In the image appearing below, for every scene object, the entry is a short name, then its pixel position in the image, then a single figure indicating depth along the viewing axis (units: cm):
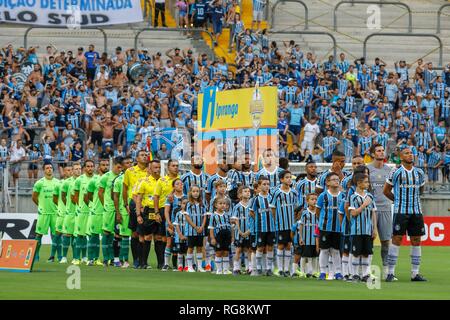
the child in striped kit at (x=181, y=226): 2527
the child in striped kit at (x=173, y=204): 2556
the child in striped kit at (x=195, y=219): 2517
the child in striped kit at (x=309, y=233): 2397
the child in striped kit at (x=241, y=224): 2495
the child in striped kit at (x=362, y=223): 2244
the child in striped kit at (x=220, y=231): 2481
